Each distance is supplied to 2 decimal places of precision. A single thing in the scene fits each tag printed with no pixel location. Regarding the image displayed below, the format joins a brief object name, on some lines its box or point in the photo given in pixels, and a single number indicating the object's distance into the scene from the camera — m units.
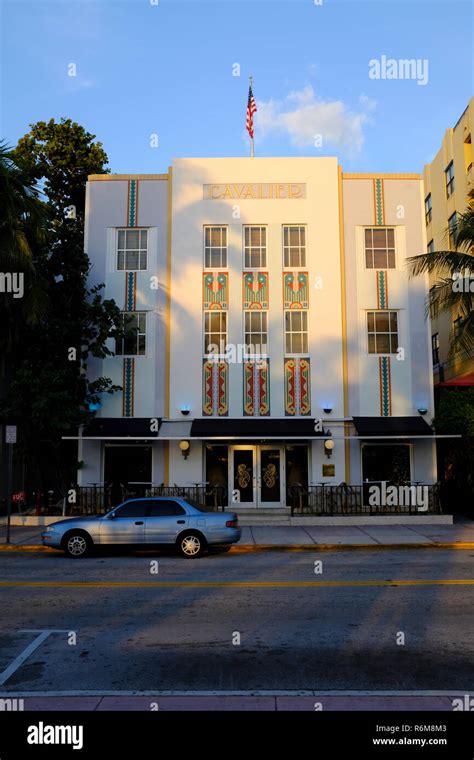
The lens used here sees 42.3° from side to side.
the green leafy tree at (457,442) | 19.94
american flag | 24.89
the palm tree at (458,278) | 18.05
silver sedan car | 13.98
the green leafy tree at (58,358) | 19.52
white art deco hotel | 21.94
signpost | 16.33
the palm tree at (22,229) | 17.11
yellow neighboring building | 30.05
